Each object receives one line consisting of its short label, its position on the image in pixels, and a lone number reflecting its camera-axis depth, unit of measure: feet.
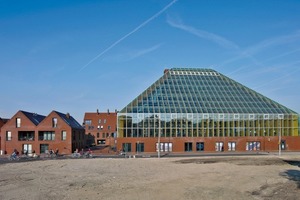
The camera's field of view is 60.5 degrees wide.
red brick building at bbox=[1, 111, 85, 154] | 175.71
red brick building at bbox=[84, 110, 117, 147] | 290.87
